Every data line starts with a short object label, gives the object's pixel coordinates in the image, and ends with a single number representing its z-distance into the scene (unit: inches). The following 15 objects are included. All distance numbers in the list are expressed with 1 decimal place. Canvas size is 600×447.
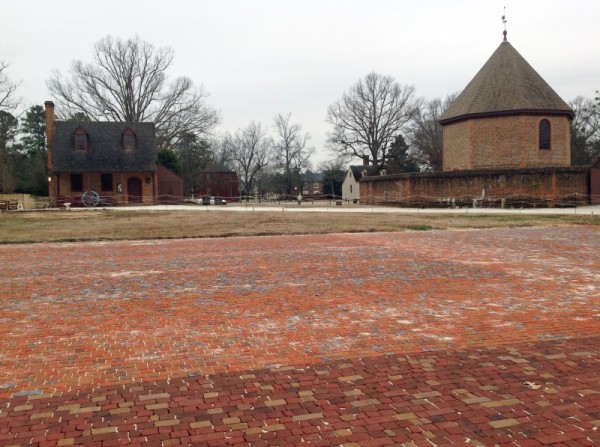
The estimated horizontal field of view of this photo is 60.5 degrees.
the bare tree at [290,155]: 3462.1
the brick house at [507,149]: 1414.9
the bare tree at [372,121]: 2659.9
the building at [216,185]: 2384.6
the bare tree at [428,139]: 2844.5
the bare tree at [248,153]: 3612.2
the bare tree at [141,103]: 2146.9
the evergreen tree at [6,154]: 2090.3
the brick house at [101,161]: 1737.2
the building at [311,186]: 4751.5
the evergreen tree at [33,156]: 2347.4
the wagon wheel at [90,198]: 1696.6
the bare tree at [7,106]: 1593.3
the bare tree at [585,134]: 2473.2
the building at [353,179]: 2869.1
